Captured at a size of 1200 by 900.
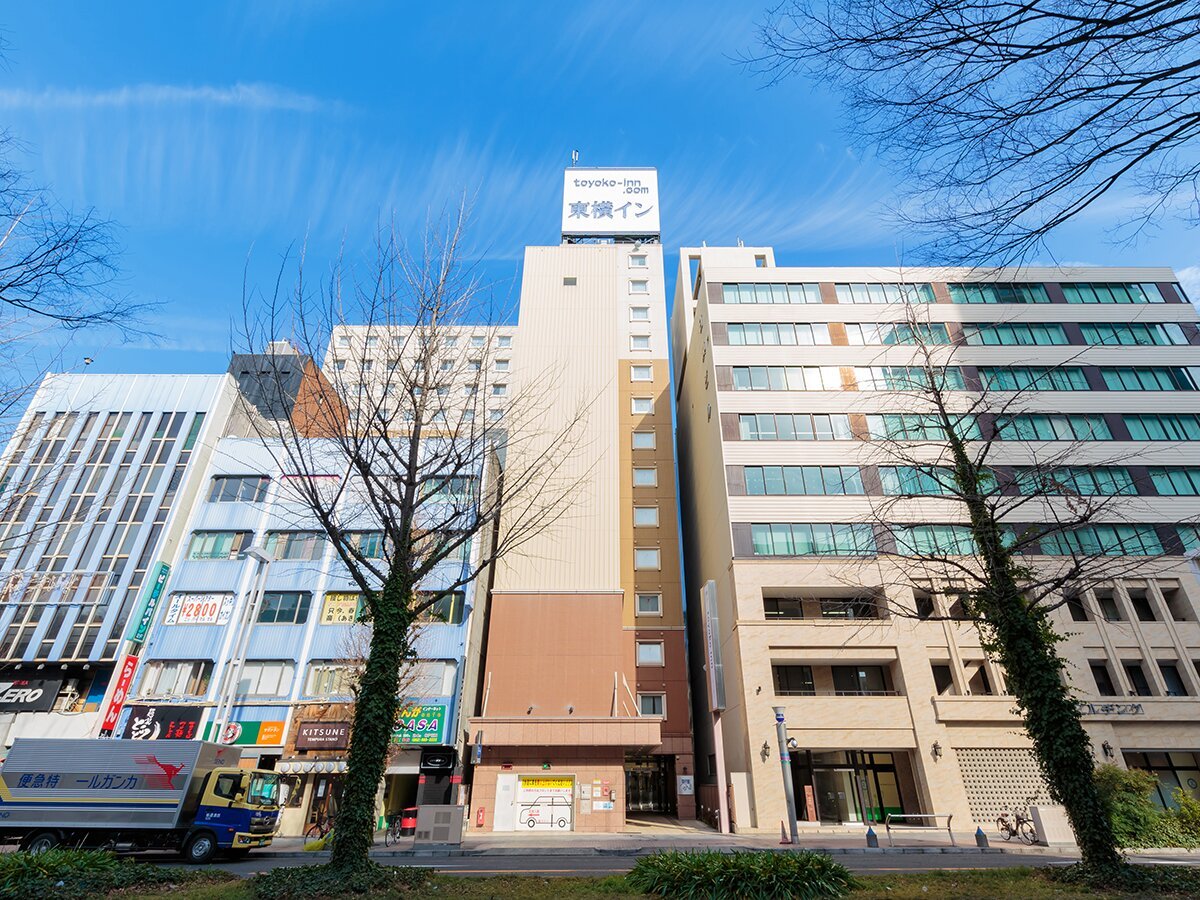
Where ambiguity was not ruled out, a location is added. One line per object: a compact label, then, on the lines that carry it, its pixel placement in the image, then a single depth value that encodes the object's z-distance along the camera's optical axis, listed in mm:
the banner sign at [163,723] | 28141
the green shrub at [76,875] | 7848
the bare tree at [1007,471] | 27438
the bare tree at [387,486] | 9430
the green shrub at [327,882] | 7527
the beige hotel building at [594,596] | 26484
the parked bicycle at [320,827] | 25973
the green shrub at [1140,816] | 17875
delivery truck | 17328
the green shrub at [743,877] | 7848
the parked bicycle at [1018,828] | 19672
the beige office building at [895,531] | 24781
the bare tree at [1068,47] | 4160
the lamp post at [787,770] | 18547
